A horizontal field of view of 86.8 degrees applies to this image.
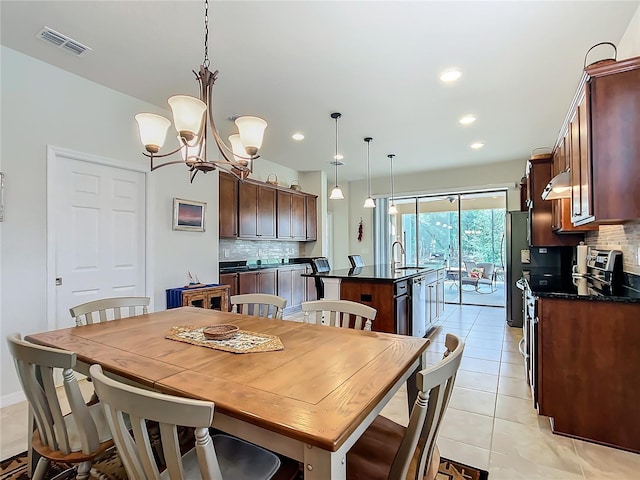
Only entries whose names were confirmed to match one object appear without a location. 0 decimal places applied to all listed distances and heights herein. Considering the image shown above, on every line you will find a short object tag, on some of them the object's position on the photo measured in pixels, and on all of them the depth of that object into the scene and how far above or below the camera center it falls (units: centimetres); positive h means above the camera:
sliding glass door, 696 +7
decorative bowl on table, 166 -44
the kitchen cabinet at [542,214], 400 +36
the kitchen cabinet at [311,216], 696 +59
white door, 308 +14
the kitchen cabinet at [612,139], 192 +61
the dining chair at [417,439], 100 -67
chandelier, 182 +68
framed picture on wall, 399 +37
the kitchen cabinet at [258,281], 515 -59
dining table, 91 -48
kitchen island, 341 -53
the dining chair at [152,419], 84 -47
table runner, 155 -47
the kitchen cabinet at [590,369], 200 -78
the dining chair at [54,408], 124 -63
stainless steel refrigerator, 498 -17
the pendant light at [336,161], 399 +152
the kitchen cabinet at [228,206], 503 +60
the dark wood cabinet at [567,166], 243 +64
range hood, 266 +46
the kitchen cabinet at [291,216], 629 +55
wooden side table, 381 -61
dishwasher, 384 -74
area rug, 169 -124
